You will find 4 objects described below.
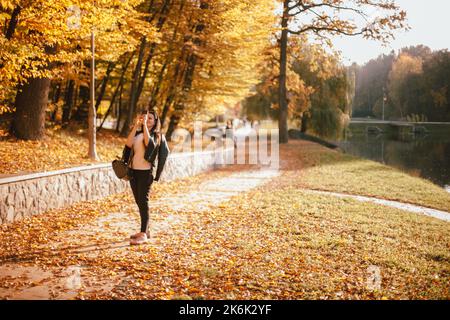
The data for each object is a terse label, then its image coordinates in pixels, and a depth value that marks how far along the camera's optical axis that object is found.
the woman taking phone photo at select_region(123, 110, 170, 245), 6.73
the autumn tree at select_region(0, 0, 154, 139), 8.58
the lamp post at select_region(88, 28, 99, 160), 12.45
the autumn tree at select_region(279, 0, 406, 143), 24.33
